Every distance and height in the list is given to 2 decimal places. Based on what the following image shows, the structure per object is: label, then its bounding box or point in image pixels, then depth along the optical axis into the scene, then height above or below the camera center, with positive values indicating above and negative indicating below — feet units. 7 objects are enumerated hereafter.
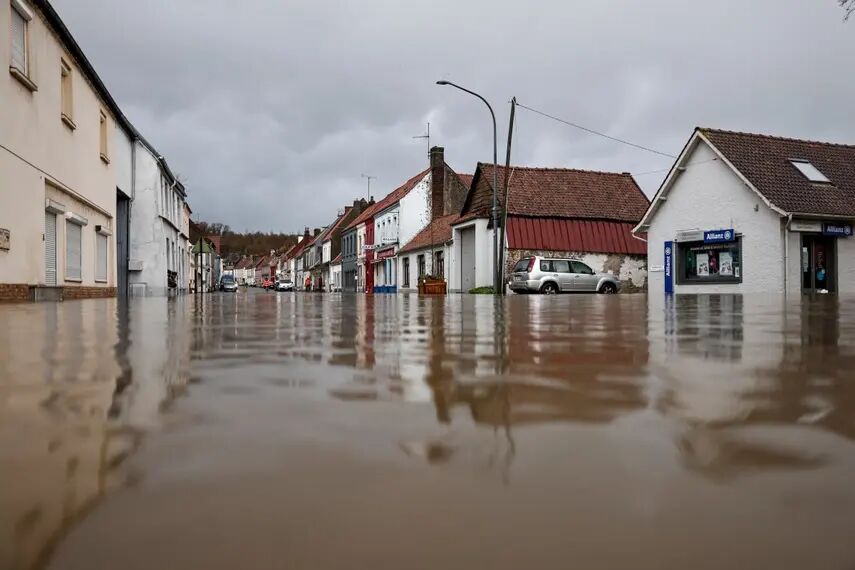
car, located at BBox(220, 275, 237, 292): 207.41 +2.93
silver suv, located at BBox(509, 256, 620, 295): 86.12 +1.62
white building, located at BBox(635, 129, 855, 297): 71.97 +7.73
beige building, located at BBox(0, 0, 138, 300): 31.78 +7.28
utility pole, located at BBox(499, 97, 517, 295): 81.46 +6.64
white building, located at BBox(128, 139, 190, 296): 68.12 +6.62
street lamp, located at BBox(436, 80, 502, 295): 81.25 +4.90
